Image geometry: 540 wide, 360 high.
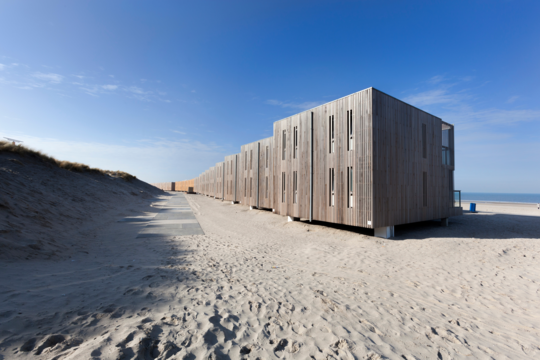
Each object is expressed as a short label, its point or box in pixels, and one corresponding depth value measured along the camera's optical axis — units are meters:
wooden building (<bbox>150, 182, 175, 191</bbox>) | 86.34
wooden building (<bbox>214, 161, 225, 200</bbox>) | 34.81
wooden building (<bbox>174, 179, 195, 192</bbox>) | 71.50
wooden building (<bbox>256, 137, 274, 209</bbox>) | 19.94
